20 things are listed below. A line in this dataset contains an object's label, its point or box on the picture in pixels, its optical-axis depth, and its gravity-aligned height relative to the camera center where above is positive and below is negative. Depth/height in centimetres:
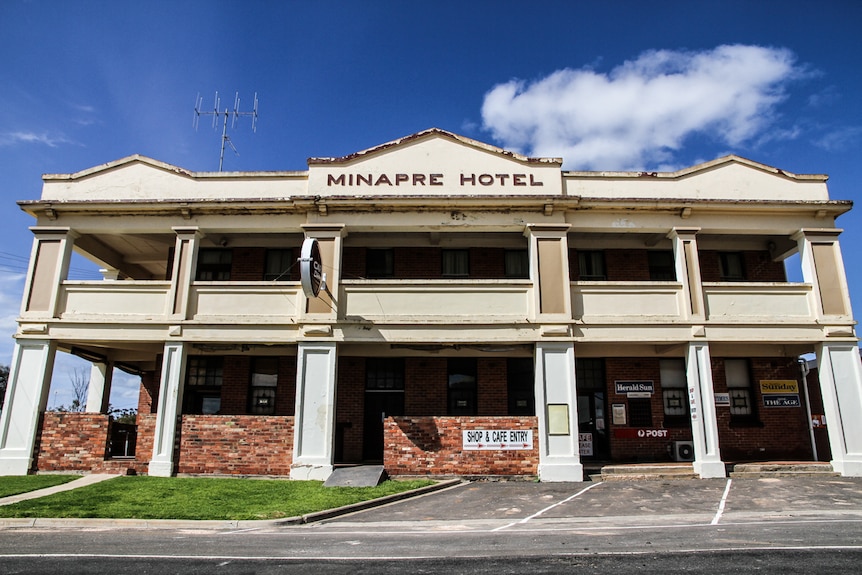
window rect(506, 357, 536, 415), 1823 +118
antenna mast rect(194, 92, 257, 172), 2133 +996
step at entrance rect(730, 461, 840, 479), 1572 -110
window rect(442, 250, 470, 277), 1864 +482
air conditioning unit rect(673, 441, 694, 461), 1758 -69
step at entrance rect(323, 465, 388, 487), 1408 -118
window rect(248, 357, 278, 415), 1844 +116
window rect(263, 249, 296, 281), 1883 +483
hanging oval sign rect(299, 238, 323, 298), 1465 +365
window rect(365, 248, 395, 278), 1867 +482
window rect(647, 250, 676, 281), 1895 +486
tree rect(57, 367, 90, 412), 4963 +164
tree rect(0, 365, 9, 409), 5660 +435
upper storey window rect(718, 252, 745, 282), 1914 +487
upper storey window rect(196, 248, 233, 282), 1892 +478
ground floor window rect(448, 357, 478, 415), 1828 +111
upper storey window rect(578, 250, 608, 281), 1875 +480
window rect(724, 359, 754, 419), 1859 +114
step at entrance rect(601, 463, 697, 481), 1562 -116
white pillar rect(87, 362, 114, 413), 2062 +118
